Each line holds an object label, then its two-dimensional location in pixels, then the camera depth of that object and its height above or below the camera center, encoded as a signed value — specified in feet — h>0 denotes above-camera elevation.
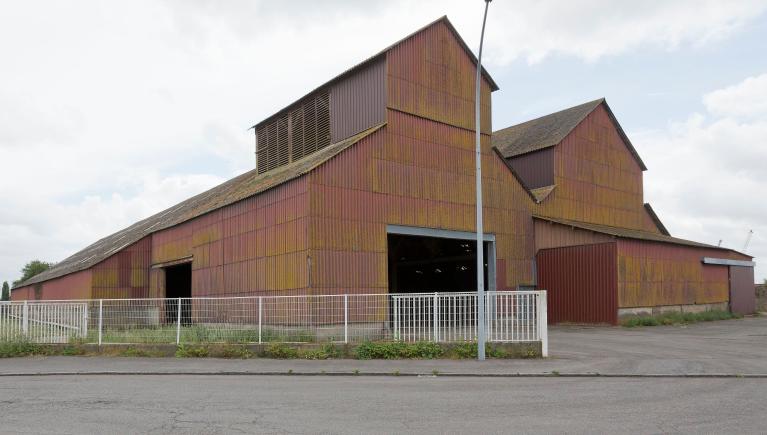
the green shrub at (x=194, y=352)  57.00 -7.11
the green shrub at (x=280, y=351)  55.72 -6.94
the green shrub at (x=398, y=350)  53.78 -6.68
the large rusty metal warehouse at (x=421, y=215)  77.10 +7.89
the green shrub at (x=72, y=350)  60.28 -7.28
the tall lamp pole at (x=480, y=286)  51.72 -1.30
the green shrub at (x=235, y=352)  56.18 -7.06
